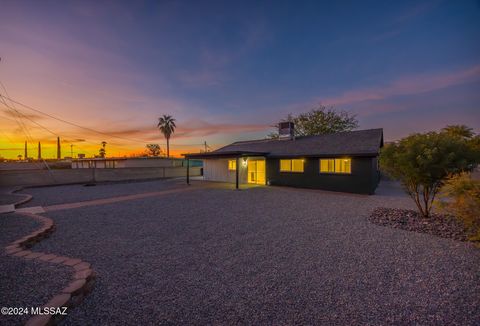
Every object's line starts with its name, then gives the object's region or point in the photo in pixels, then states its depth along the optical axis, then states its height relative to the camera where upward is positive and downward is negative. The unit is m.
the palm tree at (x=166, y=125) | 39.34 +7.89
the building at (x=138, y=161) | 29.06 +0.31
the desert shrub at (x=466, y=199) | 4.28 -0.87
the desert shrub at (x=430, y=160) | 6.23 +0.08
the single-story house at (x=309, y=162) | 12.34 +0.07
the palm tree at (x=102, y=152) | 64.83 +3.87
